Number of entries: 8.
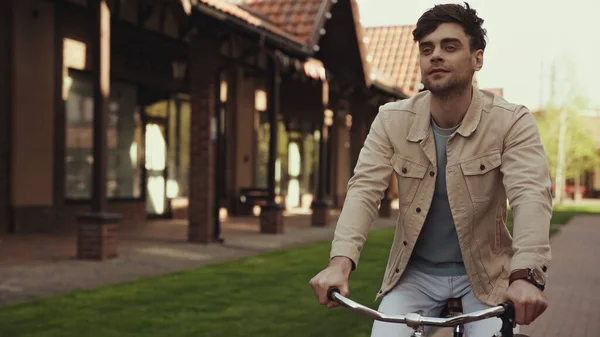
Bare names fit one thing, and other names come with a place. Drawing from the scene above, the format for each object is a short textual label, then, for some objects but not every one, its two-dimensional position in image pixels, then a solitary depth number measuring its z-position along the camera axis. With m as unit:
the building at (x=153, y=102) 13.31
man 2.72
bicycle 2.28
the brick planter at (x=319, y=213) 18.72
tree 52.03
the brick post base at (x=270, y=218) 15.93
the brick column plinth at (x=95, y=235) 10.56
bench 21.14
